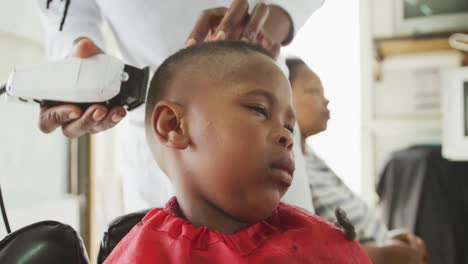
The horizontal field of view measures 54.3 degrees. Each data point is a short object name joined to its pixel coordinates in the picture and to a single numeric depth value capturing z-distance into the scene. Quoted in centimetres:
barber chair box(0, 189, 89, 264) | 60
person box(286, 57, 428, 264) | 88
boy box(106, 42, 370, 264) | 58
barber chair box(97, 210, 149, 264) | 71
